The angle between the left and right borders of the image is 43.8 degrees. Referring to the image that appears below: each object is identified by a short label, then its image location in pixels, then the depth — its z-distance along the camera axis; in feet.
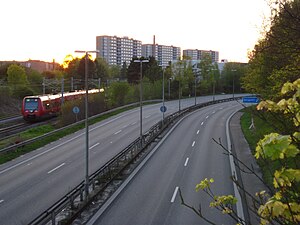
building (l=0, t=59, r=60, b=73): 491.72
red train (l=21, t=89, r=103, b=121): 142.92
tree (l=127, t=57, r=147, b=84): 318.53
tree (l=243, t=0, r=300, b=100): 50.85
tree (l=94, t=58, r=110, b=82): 355.15
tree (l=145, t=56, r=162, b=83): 310.45
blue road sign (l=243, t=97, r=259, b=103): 91.78
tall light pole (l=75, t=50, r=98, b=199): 52.22
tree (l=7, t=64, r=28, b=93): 228.84
